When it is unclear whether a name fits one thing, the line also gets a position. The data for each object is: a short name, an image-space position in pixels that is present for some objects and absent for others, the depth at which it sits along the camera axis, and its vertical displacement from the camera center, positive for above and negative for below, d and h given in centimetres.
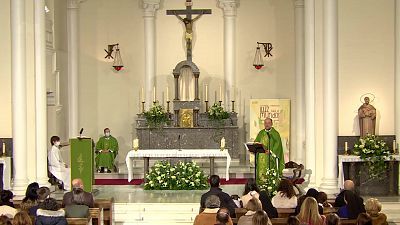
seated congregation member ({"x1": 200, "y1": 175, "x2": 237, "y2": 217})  1207 -140
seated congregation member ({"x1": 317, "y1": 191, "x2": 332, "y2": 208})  1189 -140
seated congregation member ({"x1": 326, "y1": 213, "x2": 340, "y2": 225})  931 -135
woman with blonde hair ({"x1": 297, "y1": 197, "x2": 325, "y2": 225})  1016 -139
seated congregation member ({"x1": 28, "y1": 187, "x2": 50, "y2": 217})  1159 -133
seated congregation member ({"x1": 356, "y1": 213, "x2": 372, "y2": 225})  950 -137
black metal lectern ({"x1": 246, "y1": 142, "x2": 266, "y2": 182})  1619 -85
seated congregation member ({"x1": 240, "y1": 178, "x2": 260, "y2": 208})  1236 -136
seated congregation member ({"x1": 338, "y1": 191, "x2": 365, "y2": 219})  1159 -151
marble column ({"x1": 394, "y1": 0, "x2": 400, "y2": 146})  1720 +79
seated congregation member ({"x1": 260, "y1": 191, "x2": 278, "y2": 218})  1176 -149
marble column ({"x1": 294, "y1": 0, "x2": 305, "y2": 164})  2227 +78
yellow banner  2273 -25
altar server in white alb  1769 -131
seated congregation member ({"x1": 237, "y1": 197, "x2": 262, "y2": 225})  1044 -140
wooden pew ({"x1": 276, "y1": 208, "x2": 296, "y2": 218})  1223 -165
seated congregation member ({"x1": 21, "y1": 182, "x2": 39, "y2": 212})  1205 -139
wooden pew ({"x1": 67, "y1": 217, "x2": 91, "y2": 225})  1120 -162
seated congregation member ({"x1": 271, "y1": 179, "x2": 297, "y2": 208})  1252 -146
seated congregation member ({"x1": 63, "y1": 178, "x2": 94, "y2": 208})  1243 -143
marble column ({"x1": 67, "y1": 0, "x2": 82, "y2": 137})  2288 +121
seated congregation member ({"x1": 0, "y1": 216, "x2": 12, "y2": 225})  962 -138
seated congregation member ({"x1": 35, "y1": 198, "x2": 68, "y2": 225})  1074 -146
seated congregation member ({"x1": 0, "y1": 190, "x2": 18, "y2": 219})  1145 -145
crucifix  2147 +254
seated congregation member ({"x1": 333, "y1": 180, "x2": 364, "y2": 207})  1223 -141
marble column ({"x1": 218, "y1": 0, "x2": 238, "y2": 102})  2322 +179
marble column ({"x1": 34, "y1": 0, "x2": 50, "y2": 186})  1728 +28
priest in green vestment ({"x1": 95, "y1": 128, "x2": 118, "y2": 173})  2130 -120
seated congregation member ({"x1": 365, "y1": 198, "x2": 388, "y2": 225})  1063 -145
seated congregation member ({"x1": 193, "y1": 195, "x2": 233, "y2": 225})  1074 -145
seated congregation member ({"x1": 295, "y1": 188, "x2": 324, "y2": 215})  1179 -136
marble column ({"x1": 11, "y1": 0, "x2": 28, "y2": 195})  1697 +36
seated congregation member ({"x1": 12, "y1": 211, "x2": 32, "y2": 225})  987 -140
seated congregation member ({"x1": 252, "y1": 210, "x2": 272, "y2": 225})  941 -134
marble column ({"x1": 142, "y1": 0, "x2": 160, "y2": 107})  2325 +190
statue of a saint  1697 -26
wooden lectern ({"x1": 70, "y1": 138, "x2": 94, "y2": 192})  1664 -111
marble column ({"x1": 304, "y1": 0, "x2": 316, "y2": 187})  1794 +51
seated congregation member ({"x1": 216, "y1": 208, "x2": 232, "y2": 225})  974 -137
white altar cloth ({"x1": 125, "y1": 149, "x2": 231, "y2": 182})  1844 -111
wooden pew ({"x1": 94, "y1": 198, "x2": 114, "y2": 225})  1332 -169
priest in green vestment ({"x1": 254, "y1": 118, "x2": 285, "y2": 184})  1709 -104
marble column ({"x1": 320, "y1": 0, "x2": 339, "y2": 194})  1689 +28
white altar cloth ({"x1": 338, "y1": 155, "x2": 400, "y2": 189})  1666 -113
